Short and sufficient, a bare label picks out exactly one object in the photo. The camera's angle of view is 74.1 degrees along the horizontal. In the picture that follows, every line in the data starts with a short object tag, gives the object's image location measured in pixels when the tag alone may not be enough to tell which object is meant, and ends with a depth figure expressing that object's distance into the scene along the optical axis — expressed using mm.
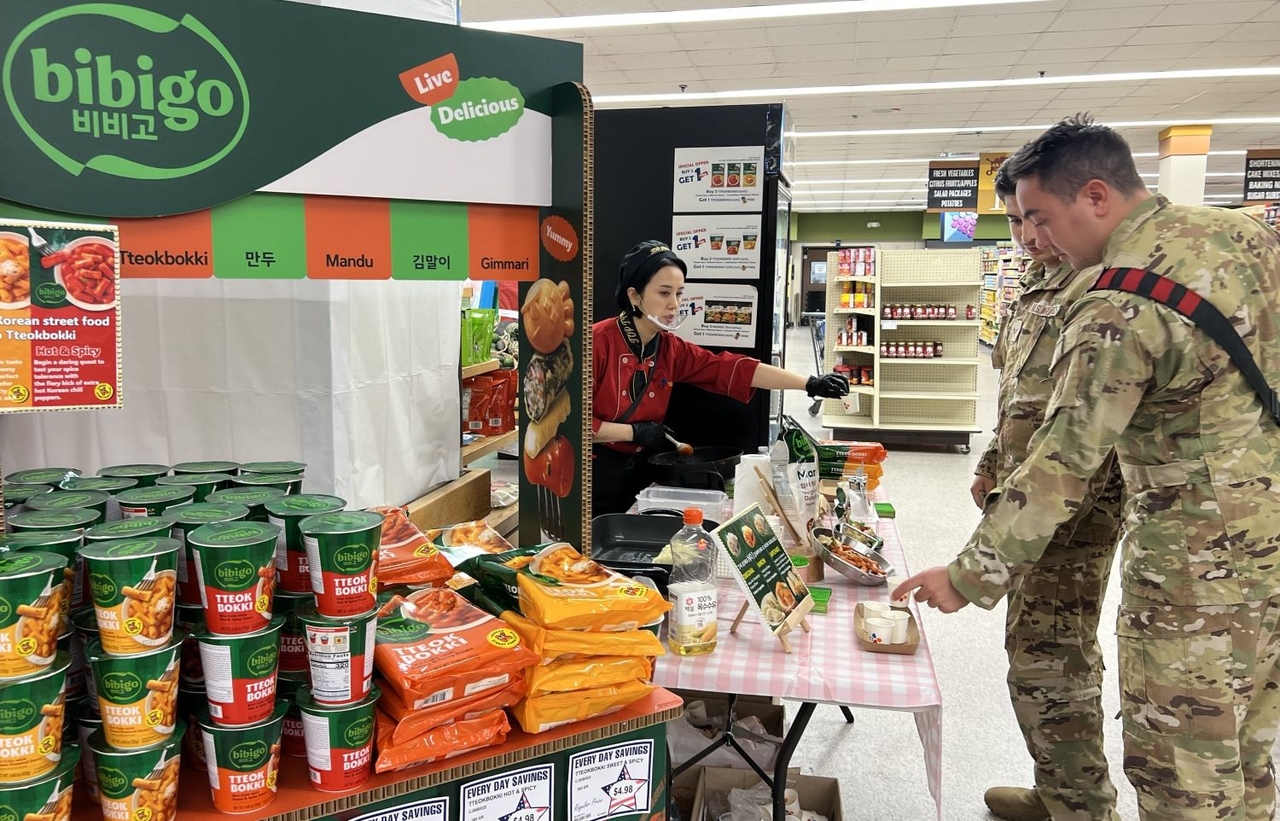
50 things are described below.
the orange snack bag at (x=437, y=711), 1278
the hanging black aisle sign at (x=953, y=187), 15422
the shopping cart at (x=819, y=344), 11370
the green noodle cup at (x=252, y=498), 1351
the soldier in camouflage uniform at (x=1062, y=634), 2520
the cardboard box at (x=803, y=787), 2451
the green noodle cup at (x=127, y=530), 1168
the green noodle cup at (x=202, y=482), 1472
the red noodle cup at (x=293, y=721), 1300
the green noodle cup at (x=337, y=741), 1219
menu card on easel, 1985
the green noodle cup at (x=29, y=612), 1022
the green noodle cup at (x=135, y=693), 1082
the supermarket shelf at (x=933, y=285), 8453
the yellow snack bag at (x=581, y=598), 1434
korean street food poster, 1215
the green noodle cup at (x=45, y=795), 1037
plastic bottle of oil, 1974
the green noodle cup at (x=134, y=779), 1103
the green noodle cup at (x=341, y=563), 1194
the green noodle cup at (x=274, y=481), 1526
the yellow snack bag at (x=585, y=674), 1404
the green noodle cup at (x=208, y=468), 1579
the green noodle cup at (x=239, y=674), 1135
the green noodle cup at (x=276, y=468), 1615
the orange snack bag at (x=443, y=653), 1275
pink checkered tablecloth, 1836
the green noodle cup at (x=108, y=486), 1390
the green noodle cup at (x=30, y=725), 1025
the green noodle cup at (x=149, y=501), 1340
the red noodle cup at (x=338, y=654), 1193
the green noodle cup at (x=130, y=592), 1067
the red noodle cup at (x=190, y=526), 1224
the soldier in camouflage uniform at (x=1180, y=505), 1933
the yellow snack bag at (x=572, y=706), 1403
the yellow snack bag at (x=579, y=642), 1418
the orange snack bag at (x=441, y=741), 1268
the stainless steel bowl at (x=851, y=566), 2404
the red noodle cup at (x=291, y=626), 1309
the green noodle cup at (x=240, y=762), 1167
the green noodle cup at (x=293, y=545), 1287
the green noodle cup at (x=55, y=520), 1241
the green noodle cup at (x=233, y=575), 1122
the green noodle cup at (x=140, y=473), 1507
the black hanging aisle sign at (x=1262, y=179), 13133
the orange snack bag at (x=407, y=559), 1570
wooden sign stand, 2002
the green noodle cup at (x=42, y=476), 1579
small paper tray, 2020
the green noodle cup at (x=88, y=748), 1172
